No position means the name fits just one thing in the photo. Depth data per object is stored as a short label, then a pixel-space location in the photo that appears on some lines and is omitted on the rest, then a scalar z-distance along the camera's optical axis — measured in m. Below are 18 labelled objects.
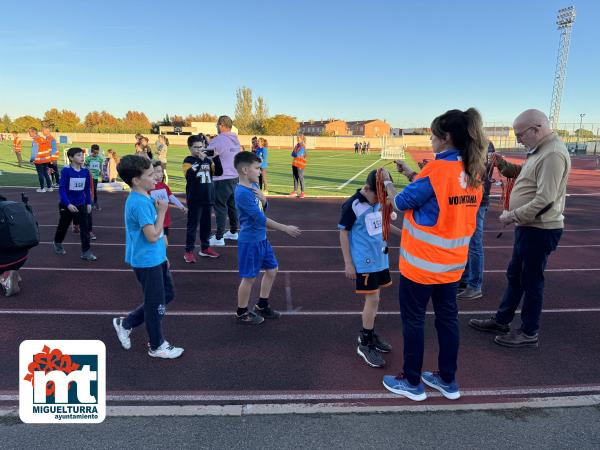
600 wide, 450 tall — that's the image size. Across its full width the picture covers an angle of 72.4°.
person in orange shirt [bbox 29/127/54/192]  13.30
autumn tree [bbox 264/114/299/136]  88.25
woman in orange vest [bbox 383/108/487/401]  2.71
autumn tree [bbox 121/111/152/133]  71.62
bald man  3.59
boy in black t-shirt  6.76
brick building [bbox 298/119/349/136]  116.25
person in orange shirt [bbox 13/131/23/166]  22.72
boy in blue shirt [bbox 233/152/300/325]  4.14
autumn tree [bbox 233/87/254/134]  95.53
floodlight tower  44.94
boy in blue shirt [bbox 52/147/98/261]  6.42
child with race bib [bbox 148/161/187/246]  5.40
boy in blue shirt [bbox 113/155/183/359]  3.23
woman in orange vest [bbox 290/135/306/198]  13.69
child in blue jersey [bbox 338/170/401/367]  3.44
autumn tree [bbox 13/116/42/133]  88.69
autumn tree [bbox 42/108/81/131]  93.38
